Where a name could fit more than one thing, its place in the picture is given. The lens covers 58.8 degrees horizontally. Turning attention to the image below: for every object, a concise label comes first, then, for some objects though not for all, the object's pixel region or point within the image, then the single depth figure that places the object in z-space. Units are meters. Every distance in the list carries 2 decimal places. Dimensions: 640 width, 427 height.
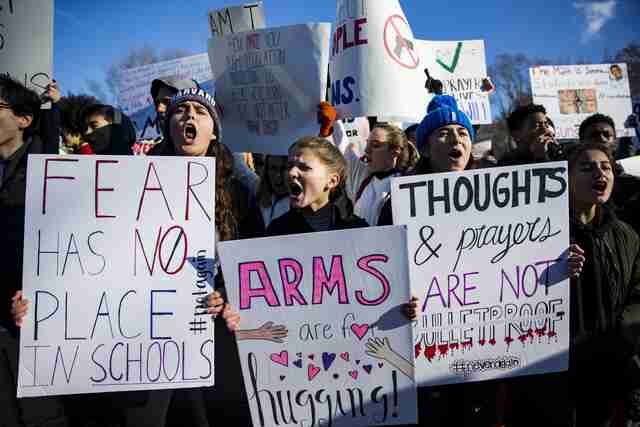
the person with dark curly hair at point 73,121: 4.61
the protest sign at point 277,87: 3.88
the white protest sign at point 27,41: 3.36
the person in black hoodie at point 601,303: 2.67
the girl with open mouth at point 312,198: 2.63
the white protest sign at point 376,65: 3.98
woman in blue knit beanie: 2.87
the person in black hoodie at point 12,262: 2.56
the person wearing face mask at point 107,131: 3.63
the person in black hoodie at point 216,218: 2.58
